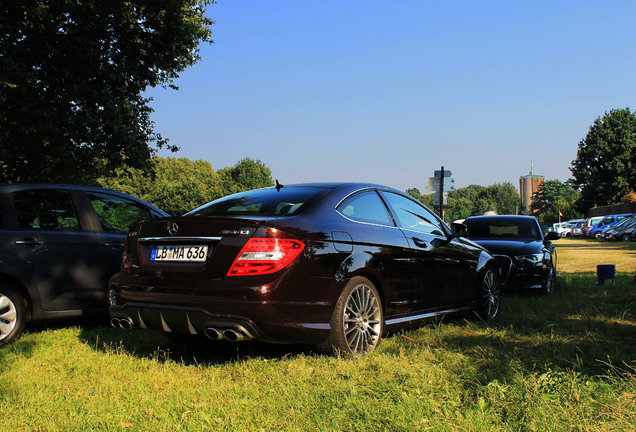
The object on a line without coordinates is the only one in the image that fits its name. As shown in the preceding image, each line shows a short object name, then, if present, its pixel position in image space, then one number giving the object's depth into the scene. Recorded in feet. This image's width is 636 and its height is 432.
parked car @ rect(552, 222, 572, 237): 181.46
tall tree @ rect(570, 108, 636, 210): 199.82
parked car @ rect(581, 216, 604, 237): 157.07
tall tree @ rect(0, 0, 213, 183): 50.96
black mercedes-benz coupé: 13.08
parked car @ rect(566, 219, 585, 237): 170.90
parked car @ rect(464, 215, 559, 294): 28.71
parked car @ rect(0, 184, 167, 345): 17.57
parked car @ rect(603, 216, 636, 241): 118.80
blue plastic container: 33.99
